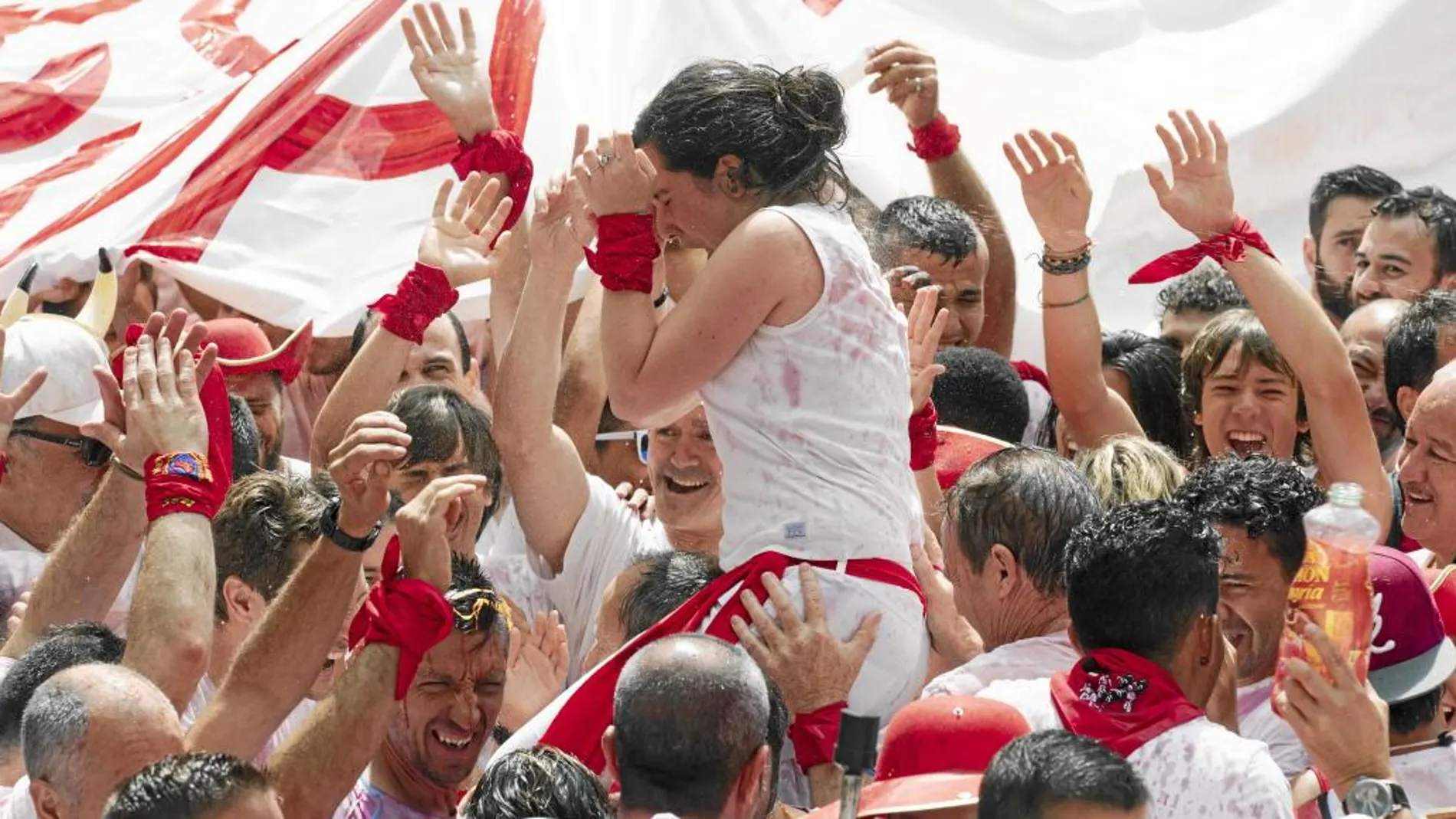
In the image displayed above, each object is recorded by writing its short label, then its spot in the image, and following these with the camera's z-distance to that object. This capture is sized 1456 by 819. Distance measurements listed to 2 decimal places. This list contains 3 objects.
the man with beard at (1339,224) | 15.92
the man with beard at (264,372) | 14.76
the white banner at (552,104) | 15.62
